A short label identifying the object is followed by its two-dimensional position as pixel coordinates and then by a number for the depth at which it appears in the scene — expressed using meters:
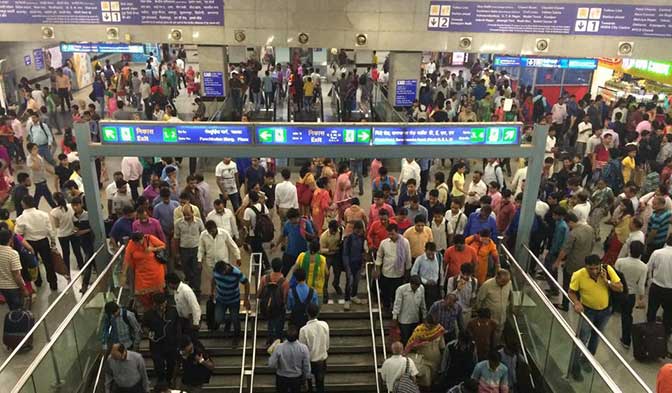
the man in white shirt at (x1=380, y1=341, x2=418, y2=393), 6.39
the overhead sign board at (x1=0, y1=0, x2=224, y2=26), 14.02
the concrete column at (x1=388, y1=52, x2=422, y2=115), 15.46
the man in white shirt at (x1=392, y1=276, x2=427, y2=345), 7.17
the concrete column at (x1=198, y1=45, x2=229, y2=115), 15.72
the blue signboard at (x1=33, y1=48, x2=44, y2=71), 20.84
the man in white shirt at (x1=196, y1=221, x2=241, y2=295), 7.66
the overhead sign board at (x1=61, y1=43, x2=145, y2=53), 17.90
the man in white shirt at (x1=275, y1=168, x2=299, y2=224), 9.28
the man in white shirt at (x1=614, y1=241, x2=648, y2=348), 7.46
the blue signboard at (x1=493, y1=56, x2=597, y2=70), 18.28
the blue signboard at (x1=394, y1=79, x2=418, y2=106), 15.87
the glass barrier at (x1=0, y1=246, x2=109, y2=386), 7.12
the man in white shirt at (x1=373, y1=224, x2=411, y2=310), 7.69
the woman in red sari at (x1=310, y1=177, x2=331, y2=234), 9.30
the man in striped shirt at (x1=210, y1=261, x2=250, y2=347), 7.19
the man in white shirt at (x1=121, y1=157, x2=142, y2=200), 11.09
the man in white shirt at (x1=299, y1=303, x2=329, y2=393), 6.64
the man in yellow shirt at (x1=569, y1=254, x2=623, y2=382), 6.81
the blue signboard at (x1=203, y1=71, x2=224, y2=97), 16.06
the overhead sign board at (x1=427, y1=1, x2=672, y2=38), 14.09
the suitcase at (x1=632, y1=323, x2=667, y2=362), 7.62
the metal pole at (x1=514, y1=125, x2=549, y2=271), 7.70
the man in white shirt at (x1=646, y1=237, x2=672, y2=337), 7.52
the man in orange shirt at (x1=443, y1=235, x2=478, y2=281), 7.55
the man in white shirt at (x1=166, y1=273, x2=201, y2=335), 6.87
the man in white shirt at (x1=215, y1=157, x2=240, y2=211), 10.10
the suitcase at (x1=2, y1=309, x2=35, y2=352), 7.45
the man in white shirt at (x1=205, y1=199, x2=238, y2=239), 8.09
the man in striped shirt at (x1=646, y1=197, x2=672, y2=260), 8.91
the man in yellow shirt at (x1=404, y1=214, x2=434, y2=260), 7.90
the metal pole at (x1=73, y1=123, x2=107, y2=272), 7.37
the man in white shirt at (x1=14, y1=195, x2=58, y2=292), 8.33
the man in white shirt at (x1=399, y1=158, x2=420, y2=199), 10.55
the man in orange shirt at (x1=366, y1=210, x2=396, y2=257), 8.12
